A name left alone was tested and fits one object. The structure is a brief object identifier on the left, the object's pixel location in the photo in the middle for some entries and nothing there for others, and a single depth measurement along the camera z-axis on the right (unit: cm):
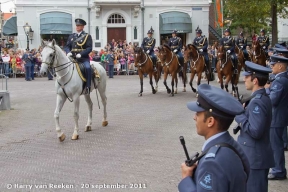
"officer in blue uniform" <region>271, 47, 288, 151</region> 804
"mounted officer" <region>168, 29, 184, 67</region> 1917
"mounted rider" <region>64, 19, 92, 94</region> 1155
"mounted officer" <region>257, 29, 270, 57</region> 2470
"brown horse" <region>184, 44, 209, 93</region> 1833
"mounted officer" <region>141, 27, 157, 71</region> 1964
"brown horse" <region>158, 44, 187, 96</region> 1852
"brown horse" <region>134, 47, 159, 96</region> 1892
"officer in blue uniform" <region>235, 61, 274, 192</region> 509
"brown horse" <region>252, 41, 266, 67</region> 2329
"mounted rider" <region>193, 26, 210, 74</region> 1908
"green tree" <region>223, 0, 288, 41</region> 2533
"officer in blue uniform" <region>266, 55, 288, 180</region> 705
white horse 1051
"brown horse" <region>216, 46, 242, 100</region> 1742
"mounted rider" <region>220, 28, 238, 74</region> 1775
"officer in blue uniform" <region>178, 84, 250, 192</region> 301
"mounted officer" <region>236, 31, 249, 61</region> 2177
